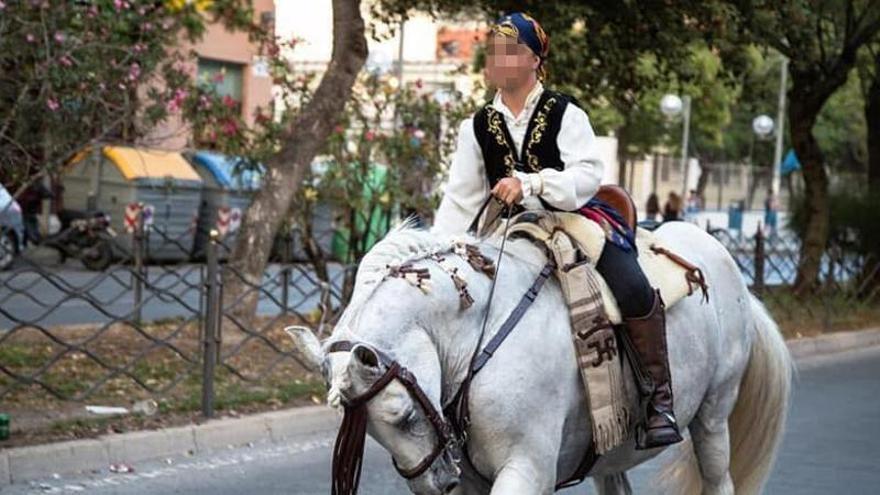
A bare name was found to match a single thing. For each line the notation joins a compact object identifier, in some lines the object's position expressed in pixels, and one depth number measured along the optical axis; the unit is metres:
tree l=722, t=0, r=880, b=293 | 18.88
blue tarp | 45.64
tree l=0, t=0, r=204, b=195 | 10.98
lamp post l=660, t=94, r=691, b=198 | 34.53
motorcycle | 22.69
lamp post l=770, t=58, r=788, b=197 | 46.31
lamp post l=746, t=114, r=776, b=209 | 43.47
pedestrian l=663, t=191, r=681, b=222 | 34.62
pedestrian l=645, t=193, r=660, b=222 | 39.47
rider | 4.97
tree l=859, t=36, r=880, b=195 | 21.50
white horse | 4.28
